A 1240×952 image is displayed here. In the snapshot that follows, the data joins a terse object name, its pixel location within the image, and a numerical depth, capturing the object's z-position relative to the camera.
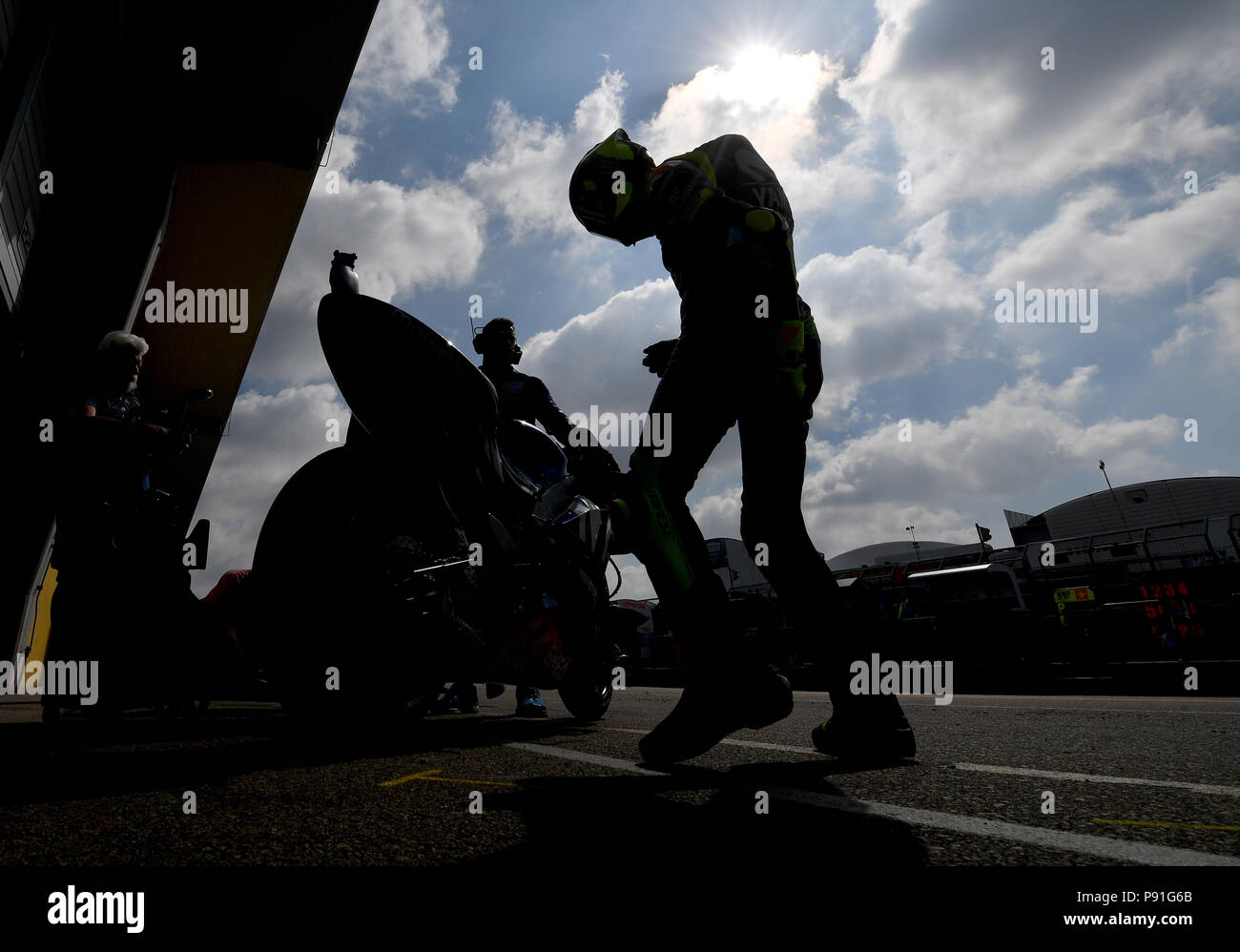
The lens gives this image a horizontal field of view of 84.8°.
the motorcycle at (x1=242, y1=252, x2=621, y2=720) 2.13
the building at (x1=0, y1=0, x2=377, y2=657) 6.38
